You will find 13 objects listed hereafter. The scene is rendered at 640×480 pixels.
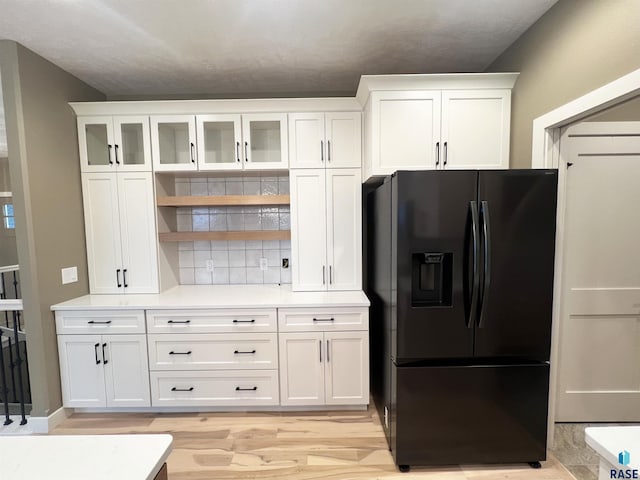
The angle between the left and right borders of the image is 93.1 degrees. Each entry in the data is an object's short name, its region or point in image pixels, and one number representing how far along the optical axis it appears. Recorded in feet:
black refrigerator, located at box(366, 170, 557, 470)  5.82
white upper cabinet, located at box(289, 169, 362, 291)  8.44
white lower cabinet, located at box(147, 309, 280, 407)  7.75
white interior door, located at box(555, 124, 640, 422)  6.97
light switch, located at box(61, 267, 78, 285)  7.98
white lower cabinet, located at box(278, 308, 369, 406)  7.71
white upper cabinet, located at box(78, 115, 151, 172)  8.41
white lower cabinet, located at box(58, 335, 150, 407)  7.77
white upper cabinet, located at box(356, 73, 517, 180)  7.14
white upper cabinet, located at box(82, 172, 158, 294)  8.55
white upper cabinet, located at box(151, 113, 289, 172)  8.39
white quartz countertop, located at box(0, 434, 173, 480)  2.54
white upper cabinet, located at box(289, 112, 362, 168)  8.30
